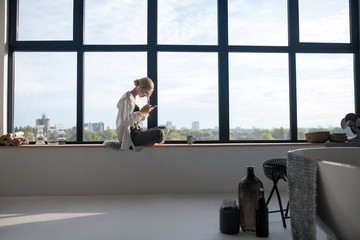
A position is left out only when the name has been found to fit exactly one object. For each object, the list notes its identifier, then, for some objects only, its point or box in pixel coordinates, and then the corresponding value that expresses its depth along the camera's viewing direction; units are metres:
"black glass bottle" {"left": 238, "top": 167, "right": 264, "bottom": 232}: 2.42
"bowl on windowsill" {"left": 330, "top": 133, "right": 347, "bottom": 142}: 4.17
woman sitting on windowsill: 3.89
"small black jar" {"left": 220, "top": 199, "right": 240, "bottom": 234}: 2.39
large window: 4.42
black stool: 2.64
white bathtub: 1.56
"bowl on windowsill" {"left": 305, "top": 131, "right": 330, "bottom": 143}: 4.20
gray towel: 1.74
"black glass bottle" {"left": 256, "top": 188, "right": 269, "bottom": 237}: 2.33
